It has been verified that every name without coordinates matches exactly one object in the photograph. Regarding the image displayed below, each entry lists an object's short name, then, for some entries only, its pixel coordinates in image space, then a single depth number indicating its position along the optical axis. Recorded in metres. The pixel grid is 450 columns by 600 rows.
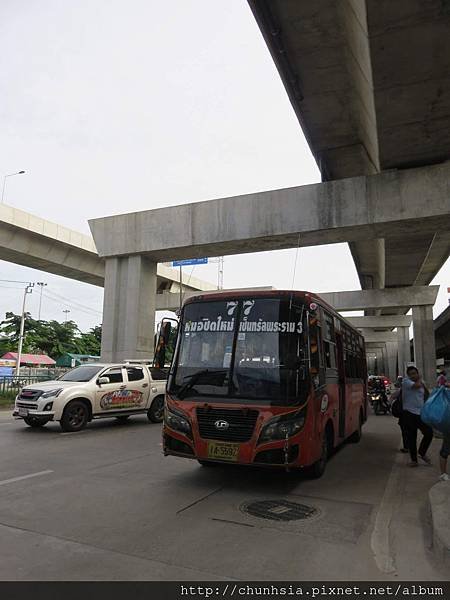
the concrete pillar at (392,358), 65.81
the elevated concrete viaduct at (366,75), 8.90
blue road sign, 29.69
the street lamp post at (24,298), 38.44
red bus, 6.27
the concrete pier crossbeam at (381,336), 60.59
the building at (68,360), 55.19
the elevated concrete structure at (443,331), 46.10
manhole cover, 5.48
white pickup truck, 12.17
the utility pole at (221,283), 44.72
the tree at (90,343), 76.25
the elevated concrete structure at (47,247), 22.50
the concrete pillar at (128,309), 19.17
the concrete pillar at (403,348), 50.47
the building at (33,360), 53.09
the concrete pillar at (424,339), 36.47
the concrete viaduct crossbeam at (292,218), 14.52
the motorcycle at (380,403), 20.16
